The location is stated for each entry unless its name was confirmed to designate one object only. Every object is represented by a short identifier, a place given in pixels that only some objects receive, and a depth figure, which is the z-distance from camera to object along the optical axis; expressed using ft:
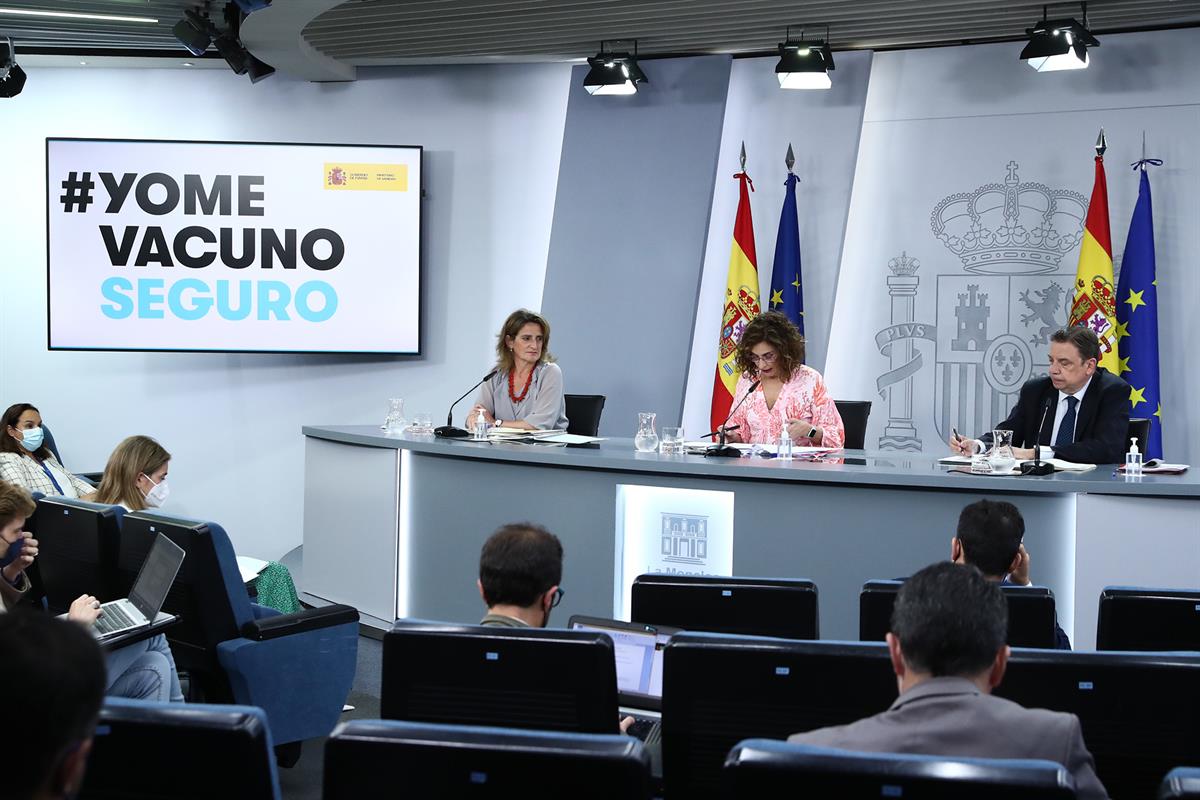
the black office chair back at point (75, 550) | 11.90
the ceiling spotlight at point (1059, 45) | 18.81
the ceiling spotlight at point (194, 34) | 20.25
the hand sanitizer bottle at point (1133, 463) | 13.37
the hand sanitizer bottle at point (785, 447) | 14.99
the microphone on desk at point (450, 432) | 17.22
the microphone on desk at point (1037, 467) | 13.23
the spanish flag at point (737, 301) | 22.77
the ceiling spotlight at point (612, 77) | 22.02
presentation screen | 24.29
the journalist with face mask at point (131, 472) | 13.69
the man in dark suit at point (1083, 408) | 14.23
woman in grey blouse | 18.06
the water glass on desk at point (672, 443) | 15.31
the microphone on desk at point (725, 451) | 15.25
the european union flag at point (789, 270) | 22.50
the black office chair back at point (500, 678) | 6.79
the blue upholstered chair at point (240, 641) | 11.32
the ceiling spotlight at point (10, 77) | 23.29
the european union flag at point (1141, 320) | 20.11
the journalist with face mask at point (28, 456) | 19.21
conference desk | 12.79
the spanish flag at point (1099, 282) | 20.25
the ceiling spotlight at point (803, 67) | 20.59
